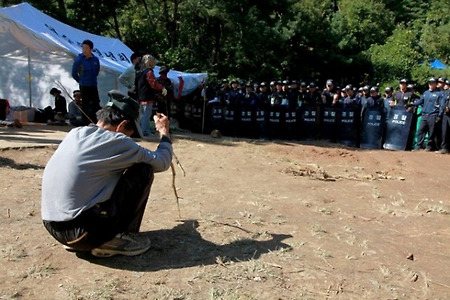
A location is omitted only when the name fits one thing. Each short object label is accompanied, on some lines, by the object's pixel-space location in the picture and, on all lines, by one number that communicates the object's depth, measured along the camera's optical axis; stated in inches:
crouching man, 138.9
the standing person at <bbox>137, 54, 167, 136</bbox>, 387.9
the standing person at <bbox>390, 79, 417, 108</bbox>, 468.4
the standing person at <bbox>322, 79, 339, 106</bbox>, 500.0
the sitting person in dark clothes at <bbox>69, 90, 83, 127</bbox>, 473.3
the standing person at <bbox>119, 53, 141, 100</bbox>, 414.9
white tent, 499.8
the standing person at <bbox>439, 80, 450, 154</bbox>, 439.5
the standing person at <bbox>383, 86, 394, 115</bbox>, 472.3
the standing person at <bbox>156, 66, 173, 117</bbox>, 476.4
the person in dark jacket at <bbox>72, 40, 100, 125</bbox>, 391.2
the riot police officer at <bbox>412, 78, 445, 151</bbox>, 444.8
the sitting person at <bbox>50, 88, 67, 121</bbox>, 526.5
